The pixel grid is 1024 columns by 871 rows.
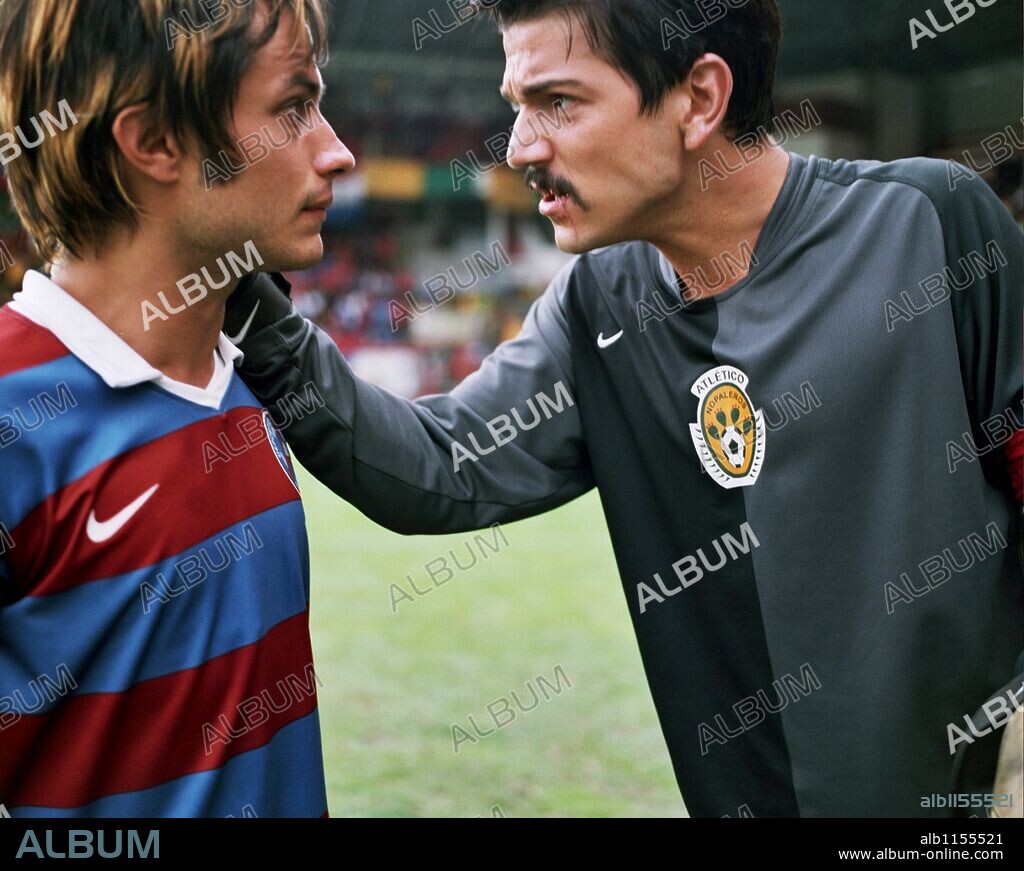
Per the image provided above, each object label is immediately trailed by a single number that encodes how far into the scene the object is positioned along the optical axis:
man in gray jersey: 1.71
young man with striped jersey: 1.31
